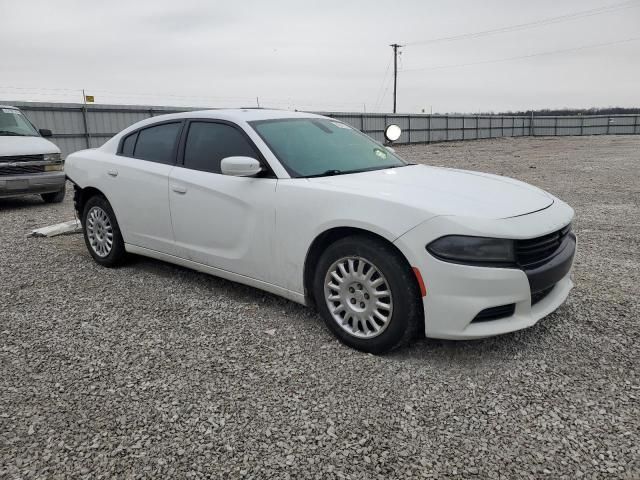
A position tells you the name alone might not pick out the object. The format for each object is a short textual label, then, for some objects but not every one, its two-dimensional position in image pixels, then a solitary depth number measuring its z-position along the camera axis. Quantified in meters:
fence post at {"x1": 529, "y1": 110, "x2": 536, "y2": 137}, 45.91
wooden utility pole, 46.28
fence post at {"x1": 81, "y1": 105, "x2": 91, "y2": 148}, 17.53
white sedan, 2.83
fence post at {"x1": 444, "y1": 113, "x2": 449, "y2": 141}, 36.67
